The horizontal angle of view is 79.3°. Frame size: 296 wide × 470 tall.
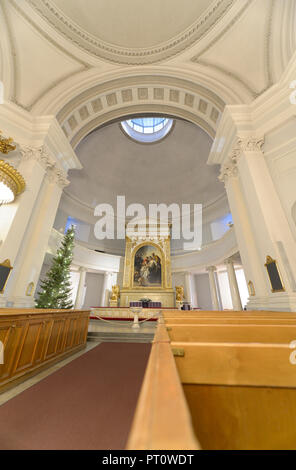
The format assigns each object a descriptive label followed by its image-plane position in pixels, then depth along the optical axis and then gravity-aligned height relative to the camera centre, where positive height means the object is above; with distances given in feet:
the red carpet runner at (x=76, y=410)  4.80 -3.05
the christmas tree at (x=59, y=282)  24.76 +3.99
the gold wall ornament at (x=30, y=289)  17.47 +2.04
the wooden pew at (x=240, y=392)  2.57 -1.09
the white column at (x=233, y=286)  31.71 +4.71
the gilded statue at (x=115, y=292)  37.45 +3.87
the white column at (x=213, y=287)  37.49 +5.30
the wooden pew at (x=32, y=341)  7.69 -1.45
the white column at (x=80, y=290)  38.68 +4.51
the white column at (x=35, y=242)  16.80 +6.72
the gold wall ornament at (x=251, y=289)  15.76 +2.10
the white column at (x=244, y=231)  15.46 +7.63
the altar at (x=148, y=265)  38.45 +10.30
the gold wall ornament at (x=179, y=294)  36.95 +3.67
